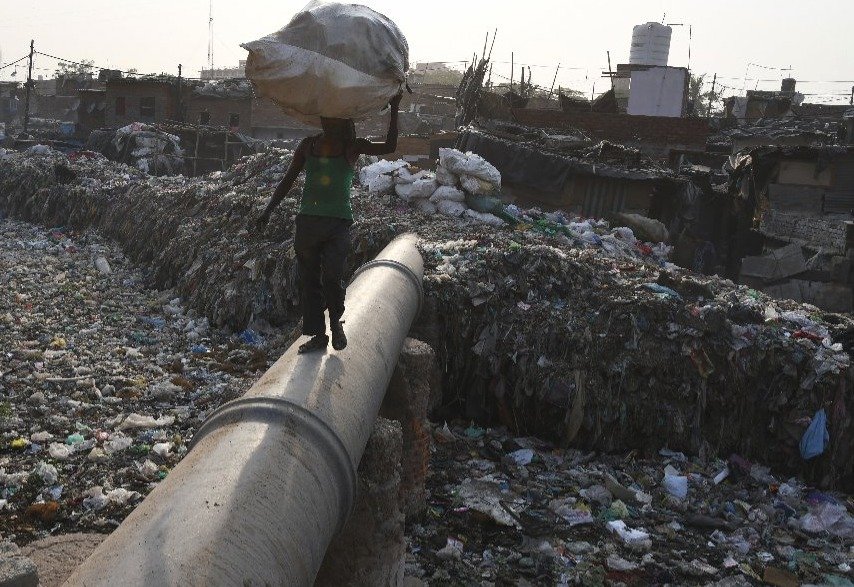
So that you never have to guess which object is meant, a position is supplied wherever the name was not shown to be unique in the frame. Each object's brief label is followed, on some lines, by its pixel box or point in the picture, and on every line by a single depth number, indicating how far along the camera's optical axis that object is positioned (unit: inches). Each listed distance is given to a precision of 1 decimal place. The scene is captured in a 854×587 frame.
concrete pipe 72.0
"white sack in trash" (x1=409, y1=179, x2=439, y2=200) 442.6
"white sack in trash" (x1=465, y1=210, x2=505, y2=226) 423.8
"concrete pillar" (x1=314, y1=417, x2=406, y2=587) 140.6
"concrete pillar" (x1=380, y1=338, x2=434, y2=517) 186.1
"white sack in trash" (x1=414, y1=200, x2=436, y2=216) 433.7
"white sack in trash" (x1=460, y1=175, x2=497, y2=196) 440.5
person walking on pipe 147.8
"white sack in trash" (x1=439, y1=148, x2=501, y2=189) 439.8
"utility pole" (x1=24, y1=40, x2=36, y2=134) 1307.8
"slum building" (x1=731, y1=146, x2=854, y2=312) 568.1
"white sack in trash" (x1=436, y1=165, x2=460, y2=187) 447.5
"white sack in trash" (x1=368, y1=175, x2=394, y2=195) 460.4
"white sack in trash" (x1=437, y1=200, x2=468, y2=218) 430.9
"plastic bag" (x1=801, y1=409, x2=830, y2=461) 259.4
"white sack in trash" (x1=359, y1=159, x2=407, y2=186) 474.3
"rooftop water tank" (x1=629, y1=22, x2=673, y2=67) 1259.8
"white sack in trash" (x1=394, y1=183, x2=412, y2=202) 446.6
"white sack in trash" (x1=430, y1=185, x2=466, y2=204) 437.7
